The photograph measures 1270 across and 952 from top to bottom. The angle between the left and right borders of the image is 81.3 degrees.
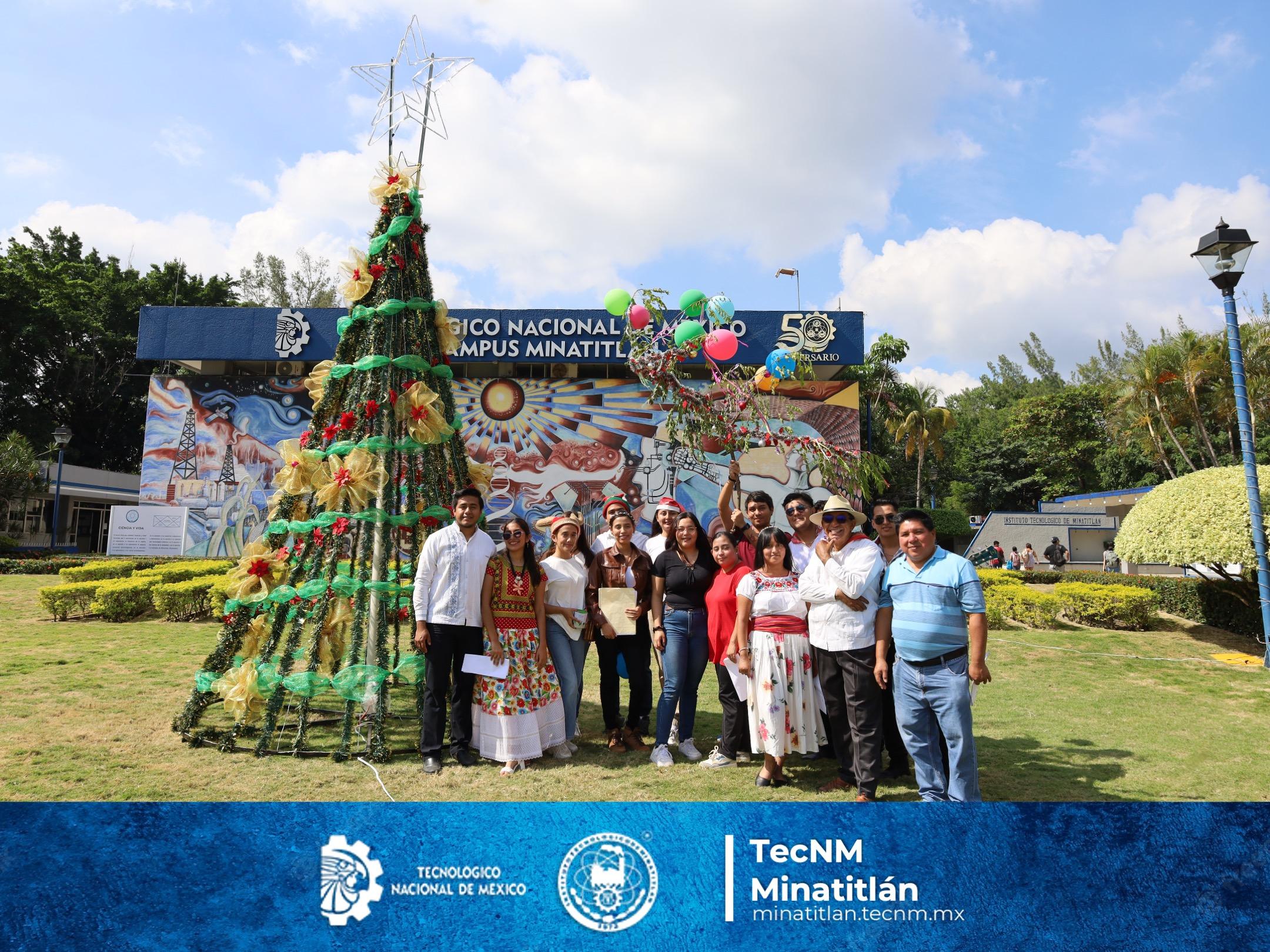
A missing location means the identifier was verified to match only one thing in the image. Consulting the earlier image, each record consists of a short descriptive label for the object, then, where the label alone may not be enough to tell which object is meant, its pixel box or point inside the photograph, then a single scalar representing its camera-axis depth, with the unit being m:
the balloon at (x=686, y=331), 6.45
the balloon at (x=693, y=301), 6.93
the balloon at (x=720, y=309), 6.80
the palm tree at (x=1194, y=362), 22.25
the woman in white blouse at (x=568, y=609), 5.06
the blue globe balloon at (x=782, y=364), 6.78
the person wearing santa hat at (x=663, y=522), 5.28
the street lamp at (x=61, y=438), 19.09
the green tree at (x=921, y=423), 27.95
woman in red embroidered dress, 4.78
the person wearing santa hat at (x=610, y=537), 5.26
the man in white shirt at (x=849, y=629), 4.18
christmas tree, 5.16
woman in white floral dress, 4.45
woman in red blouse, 4.85
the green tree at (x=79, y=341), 27.98
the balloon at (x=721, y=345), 6.66
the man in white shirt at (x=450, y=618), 4.78
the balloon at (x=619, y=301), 6.71
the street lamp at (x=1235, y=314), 8.57
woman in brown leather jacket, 5.11
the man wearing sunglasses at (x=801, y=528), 4.86
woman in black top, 4.88
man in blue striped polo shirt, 3.70
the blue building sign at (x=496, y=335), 20.20
